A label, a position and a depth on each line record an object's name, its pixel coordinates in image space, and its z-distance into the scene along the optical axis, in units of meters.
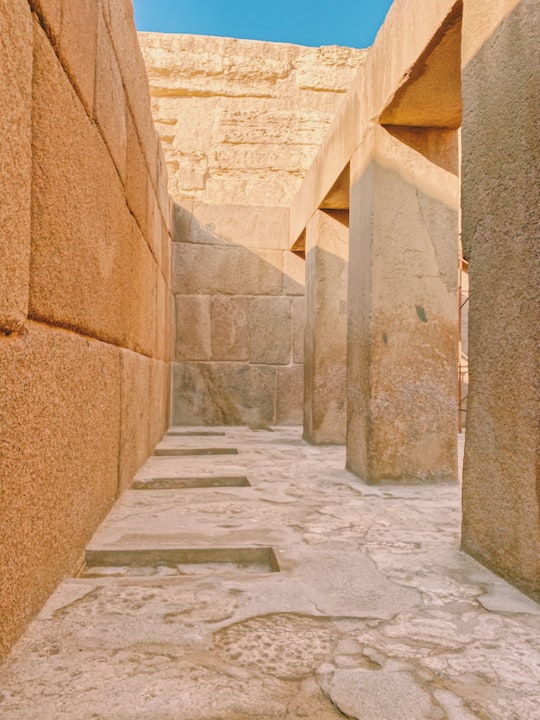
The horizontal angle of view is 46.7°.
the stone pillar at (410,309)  3.63
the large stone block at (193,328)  6.99
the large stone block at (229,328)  7.05
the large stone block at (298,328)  7.19
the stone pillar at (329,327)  5.41
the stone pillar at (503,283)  1.87
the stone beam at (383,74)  2.96
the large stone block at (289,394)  7.14
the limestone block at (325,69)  9.45
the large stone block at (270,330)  7.11
